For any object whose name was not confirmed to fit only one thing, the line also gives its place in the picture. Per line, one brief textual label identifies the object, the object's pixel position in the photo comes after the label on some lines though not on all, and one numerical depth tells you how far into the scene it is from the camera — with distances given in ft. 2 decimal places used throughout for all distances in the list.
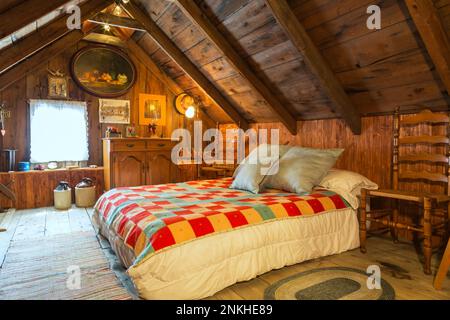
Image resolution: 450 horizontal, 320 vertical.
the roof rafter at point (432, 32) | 5.88
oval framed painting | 13.82
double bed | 5.28
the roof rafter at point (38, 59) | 11.93
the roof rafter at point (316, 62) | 7.88
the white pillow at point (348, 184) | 8.36
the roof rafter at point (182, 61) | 11.81
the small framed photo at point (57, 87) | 13.34
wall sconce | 16.30
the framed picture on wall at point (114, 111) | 14.64
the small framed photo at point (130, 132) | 14.98
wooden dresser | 13.15
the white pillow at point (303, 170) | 8.38
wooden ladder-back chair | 7.00
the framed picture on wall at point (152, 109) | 15.56
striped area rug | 5.72
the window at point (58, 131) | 13.20
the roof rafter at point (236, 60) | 9.86
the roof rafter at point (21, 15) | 6.48
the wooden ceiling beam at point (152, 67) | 14.94
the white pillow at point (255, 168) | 8.76
